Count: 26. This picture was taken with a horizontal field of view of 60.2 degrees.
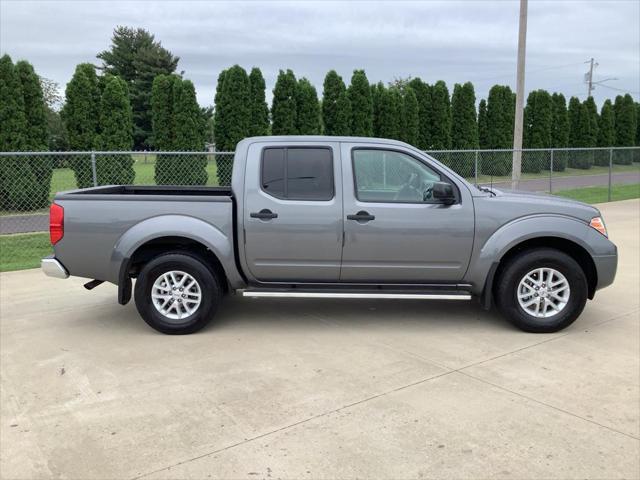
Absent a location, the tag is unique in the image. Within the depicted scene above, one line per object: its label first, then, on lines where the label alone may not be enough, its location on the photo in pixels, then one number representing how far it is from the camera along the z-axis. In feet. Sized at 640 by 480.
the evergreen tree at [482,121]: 90.48
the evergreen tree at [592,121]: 109.70
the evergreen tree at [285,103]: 57.62
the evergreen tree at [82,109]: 48.06
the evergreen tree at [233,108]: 54.08
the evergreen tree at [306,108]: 59.00
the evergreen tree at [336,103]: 63.67
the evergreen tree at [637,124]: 125.74
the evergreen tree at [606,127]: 114.83
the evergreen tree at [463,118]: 82.94
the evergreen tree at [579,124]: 108.17
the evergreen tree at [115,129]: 46.93
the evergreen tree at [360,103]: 65.41
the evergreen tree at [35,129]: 46.73
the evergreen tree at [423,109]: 76.43
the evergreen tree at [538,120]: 99.60
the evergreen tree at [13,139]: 46.11
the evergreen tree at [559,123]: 102.99
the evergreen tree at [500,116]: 90.48
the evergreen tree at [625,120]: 120.57
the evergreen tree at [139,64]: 200.23
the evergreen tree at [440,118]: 76.89
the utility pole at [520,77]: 47.21
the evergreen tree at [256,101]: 55.52
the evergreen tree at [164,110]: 50.85
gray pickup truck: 16.69
